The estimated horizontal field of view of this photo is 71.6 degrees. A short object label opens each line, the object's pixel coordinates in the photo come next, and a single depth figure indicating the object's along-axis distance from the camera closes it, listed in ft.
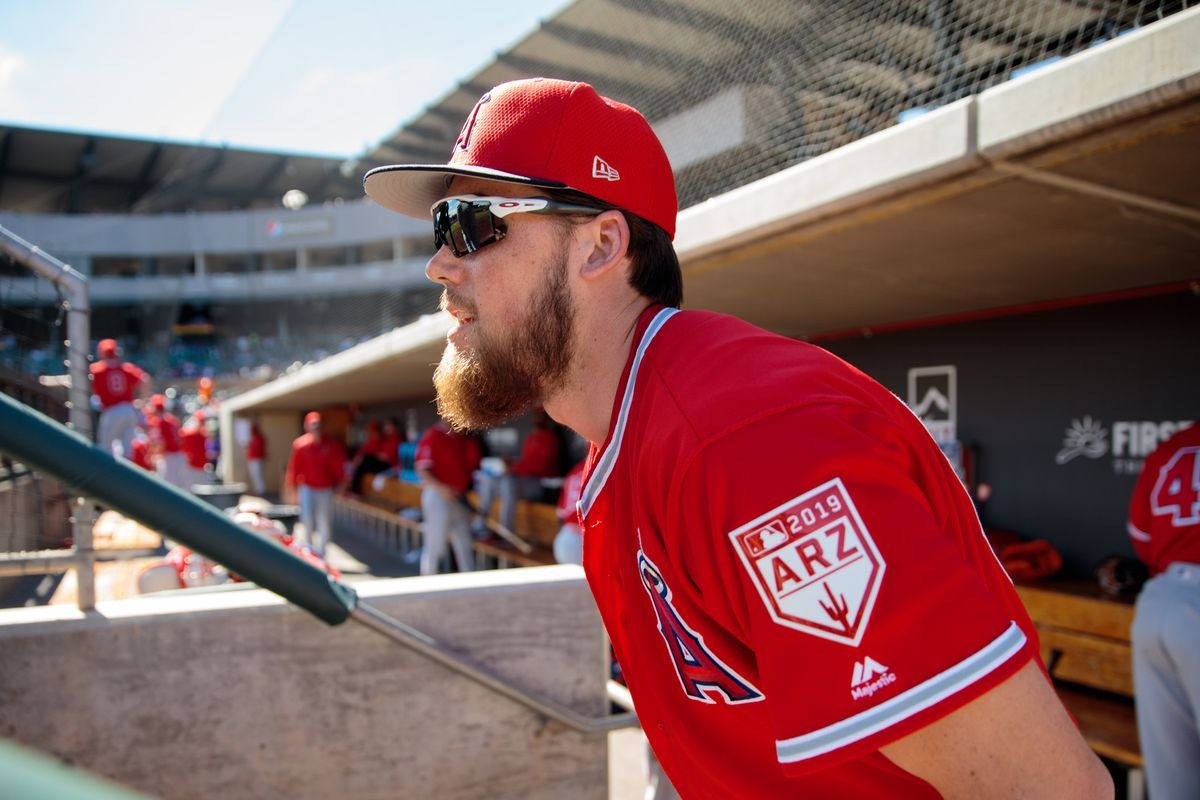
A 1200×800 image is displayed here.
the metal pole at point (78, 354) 8.44
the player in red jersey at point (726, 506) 2.56
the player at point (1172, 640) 9.90
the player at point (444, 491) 30.22
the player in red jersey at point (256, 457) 64.28
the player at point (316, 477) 38.50
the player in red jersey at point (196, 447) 49.71
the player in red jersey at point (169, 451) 39.11
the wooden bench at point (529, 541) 27.63
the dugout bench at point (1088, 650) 13.16
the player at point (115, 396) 29.17
